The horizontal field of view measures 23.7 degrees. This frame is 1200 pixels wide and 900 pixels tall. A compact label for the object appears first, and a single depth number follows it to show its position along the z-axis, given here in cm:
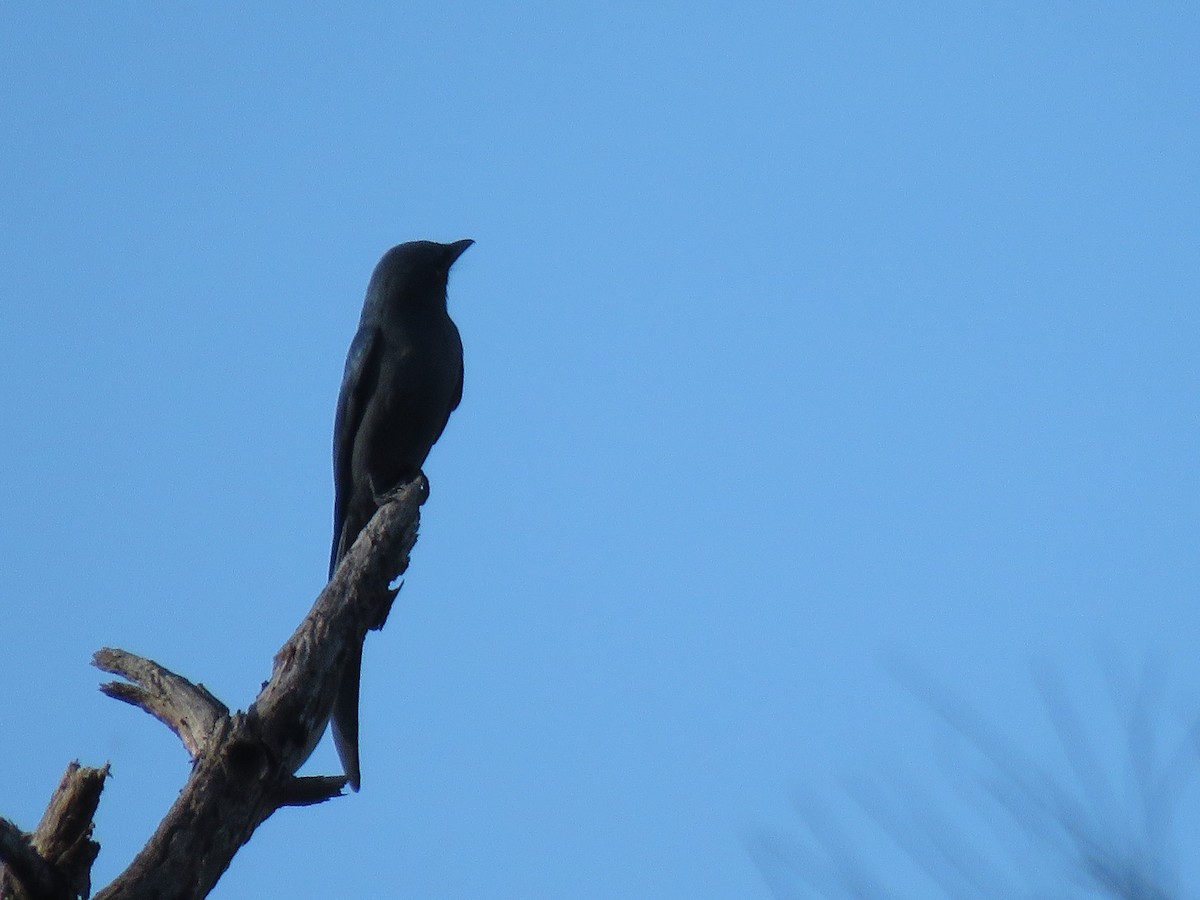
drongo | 1617
